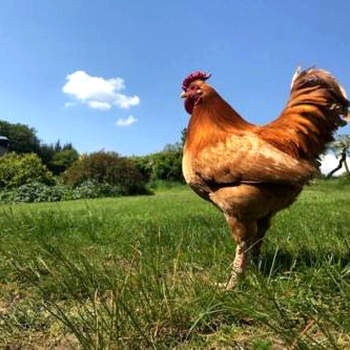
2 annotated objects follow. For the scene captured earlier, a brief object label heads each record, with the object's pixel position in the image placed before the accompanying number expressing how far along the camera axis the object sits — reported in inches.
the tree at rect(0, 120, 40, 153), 2847.0
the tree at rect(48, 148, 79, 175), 2402.6
